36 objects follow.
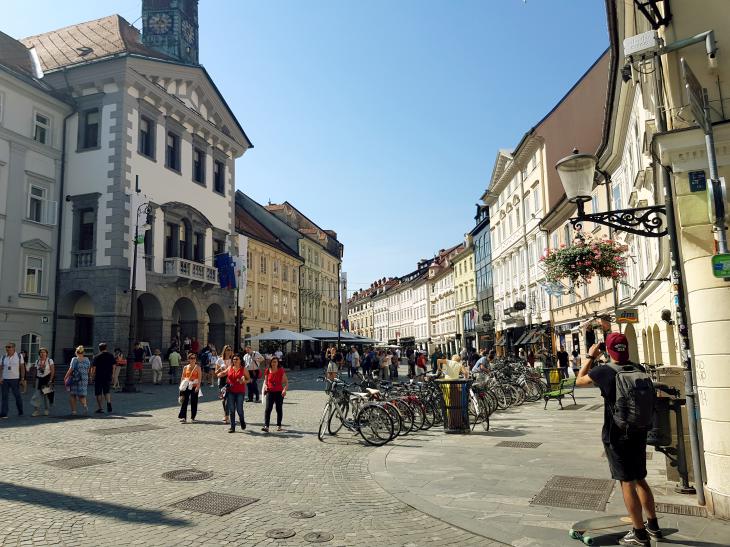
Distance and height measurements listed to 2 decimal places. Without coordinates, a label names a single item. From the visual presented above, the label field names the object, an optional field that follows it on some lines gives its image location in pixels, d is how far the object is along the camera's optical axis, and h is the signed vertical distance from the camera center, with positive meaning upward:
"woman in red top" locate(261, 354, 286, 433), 12.23 -0.54
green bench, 15.09 -1.00
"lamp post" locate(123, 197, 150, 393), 21.37 +0.66
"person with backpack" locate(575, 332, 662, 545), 4.99 -0.72
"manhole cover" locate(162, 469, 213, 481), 7.88 -1.51
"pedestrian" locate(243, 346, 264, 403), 17.98 -0.29
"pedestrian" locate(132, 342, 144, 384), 25.58 +0.20
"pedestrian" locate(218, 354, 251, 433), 12.38 -0.52
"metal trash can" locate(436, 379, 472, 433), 11.84 -1.02
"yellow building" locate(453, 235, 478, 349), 62.34 +6.80
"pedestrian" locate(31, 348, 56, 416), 14.47 -0.36
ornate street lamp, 7.17 +2.14
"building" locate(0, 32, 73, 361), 24.86 +7.32
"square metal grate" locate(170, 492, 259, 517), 6.34 -1.56
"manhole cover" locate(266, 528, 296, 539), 5.46 -1.61
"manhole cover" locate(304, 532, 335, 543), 5.34 -1.62
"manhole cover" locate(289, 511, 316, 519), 6.06 -1.60
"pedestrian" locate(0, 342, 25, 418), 14.05 -0.18
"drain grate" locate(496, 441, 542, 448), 10.17 -1.57
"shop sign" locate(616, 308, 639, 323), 19.88 +1.29
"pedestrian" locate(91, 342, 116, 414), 15.16 -0.19
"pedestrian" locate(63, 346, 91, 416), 14.59 -0.27
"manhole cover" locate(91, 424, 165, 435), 12.09 -1.35
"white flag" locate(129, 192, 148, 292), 26.47 +5.95
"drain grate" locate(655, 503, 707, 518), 5.83 -1.61
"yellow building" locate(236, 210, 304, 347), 47.69 +7.00
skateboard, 5.28 -1.63
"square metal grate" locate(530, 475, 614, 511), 6.43 -1.63
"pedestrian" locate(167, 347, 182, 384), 25.91 +0.03
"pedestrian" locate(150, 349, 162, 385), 25.75 -0.17
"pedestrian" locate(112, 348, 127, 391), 21.48 -0.03
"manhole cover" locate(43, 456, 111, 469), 8.63 -1.43
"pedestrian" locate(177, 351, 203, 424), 13.75 -0.55
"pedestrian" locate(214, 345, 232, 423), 13.15 -0.07
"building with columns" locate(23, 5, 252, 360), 27.16 +8.85
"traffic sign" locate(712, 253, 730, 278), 5.31 +0.75
